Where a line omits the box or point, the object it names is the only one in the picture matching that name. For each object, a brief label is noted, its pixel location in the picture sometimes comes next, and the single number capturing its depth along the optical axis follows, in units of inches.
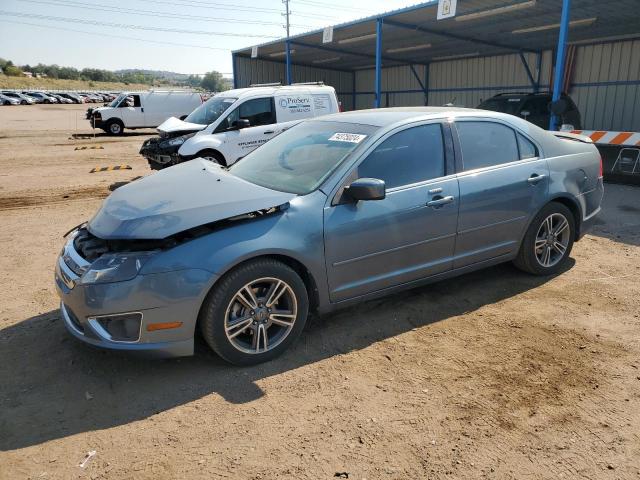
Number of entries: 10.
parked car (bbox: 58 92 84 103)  2417.6
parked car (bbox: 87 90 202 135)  916.6
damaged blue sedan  119.7
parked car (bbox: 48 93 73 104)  2338.8
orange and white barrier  346.0
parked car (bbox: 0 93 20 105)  2062.0
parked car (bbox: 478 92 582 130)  498.0
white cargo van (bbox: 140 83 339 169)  379.2
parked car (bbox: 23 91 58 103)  2250.0
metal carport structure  488.7
